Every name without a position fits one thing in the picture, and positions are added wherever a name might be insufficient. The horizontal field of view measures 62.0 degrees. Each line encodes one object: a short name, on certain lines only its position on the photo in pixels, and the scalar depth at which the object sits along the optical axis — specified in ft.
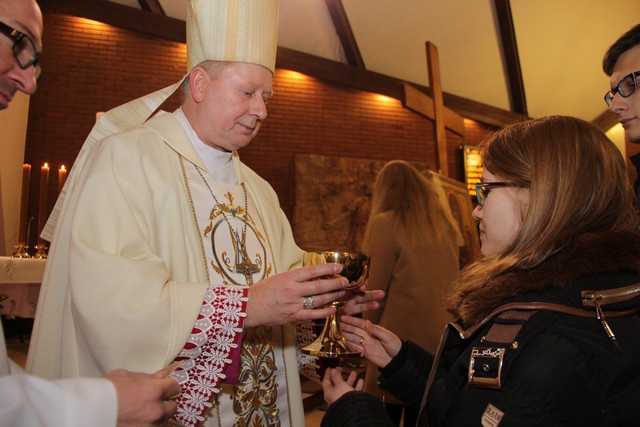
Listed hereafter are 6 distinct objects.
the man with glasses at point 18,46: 4.30
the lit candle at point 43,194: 12.60
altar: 11.12
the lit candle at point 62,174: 12.76
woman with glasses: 3.58
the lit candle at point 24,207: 12.78
